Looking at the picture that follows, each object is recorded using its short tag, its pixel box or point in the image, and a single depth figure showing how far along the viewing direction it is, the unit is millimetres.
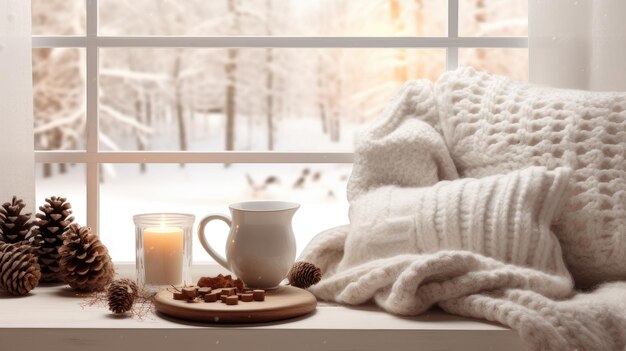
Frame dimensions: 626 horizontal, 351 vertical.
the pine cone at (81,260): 1549
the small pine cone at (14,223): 1612
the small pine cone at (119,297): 1382
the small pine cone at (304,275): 1531
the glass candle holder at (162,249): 1532
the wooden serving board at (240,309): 1320
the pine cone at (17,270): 1511
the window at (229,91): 2785
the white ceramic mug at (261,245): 1479
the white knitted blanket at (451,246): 1277
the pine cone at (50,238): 1624
